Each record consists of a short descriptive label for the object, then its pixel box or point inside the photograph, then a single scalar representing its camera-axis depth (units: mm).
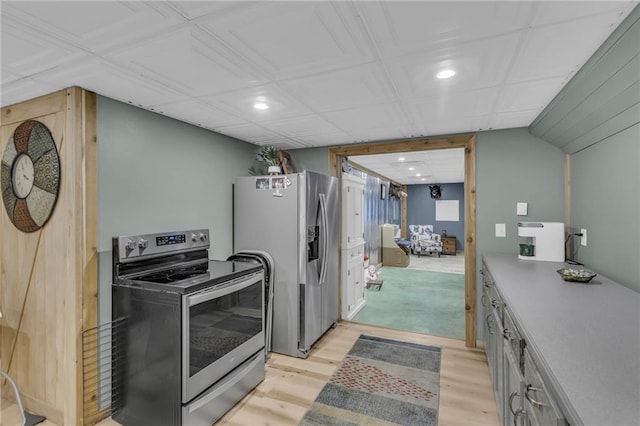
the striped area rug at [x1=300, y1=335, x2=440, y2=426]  2127
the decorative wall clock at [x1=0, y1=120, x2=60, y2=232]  2068
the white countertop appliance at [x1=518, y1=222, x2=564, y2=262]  2582
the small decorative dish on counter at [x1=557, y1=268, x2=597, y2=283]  1863
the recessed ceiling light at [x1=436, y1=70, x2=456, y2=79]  1776
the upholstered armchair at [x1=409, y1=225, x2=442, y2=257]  9359
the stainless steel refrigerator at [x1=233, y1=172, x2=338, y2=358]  2980
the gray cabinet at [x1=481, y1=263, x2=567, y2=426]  1005
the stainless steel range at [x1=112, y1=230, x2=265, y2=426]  1866
